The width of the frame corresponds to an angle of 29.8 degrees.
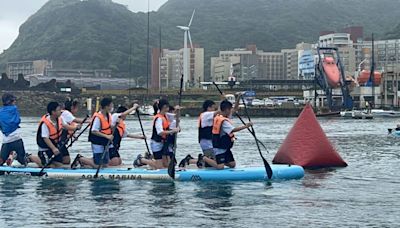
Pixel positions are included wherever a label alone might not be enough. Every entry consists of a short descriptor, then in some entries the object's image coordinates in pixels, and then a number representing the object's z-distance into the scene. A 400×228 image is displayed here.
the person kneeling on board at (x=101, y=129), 21.08
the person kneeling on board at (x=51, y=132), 21.43
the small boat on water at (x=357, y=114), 104.88
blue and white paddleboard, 21.08
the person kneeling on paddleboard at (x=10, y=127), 22.14
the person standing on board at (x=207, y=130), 21.05
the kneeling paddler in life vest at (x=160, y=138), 21.16
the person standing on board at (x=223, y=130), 20.45
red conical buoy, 26.34
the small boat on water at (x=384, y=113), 111.69
